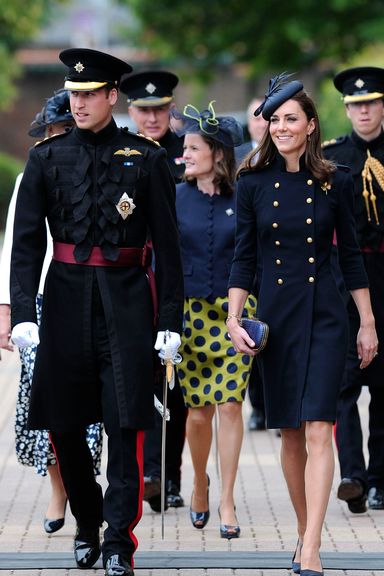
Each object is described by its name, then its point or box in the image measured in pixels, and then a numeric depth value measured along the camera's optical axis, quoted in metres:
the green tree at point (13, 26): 65.25
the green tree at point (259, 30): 64.37
